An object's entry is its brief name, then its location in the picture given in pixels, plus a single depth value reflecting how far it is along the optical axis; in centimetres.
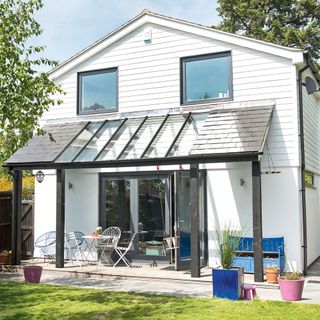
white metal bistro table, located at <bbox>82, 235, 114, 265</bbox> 1167
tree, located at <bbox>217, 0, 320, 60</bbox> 2548
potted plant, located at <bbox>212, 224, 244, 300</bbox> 794
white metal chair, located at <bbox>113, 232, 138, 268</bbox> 1142
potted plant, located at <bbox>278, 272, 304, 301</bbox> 792
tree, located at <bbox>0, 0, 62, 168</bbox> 805
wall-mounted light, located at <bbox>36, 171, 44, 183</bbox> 1352
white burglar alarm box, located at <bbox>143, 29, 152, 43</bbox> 1287
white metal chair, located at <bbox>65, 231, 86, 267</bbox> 1264
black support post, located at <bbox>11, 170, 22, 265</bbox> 1188
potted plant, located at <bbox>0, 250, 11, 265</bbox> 1189
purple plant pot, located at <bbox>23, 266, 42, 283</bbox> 954
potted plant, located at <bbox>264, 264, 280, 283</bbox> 929
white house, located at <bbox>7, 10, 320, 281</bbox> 1072
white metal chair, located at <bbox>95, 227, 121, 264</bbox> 1167
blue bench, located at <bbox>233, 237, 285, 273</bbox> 1041
